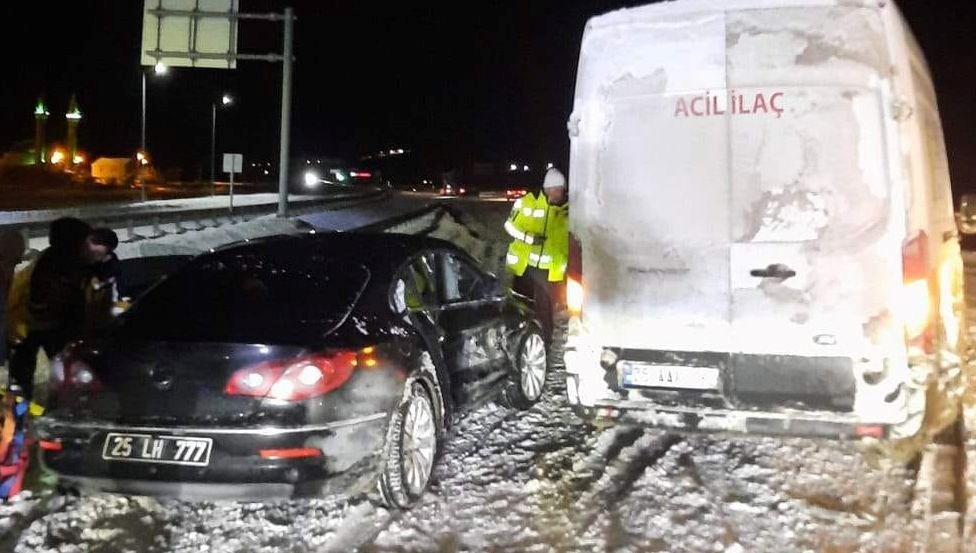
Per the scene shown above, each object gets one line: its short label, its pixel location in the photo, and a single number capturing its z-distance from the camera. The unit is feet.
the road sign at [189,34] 67.31
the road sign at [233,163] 83.25
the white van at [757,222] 16.71
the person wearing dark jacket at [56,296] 19.69
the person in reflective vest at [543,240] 29.81
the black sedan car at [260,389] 15.37
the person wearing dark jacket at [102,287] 20.92
